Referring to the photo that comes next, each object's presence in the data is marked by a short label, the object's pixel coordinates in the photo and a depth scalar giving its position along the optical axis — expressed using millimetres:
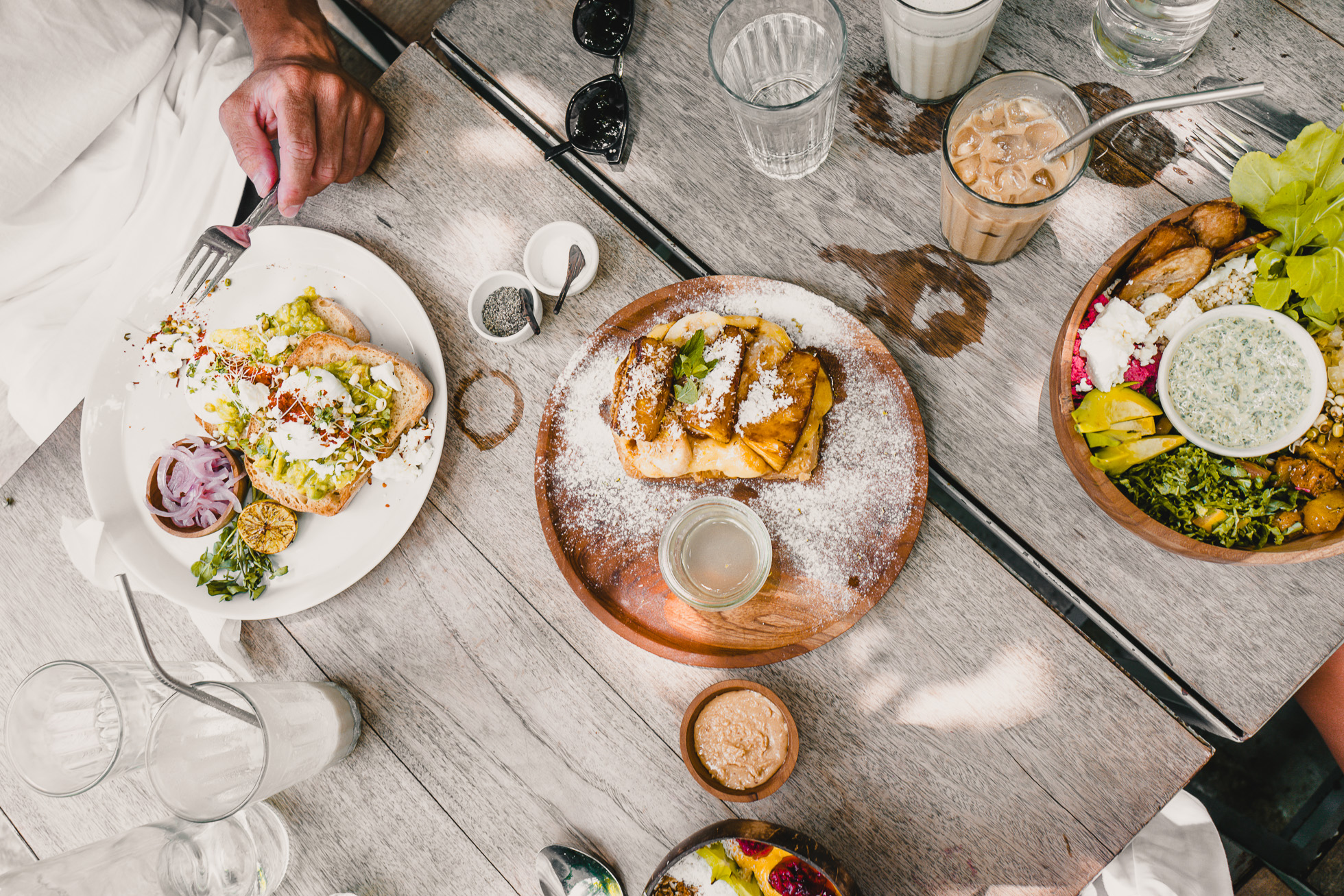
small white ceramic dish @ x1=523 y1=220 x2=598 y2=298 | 967
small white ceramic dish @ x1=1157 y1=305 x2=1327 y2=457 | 817
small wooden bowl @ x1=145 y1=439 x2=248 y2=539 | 962
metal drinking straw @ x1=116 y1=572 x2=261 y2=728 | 850
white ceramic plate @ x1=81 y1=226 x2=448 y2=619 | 963
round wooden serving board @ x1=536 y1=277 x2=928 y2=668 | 917
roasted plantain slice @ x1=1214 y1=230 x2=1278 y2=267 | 848
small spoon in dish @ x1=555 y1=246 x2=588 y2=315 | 968
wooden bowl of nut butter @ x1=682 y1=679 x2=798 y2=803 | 897
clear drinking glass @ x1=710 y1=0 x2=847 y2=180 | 899
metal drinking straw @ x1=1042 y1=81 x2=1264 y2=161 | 799
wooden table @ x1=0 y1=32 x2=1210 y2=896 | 896
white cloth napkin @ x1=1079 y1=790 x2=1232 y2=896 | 1008
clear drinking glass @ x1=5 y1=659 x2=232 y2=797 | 885
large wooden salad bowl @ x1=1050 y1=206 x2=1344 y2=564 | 834
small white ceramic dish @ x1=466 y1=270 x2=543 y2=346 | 968
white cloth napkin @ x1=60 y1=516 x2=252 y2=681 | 976
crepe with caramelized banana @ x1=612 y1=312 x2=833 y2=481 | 902
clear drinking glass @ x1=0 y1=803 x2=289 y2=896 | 881
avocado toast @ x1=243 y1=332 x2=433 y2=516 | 938
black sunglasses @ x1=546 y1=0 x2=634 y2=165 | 978
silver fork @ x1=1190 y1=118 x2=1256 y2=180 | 913
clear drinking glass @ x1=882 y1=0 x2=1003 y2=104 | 865
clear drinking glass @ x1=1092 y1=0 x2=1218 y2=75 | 893
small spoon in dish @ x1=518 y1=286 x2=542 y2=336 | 967
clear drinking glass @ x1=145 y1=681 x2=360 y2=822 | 867
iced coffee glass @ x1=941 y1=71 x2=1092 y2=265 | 856
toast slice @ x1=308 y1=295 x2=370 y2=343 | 985
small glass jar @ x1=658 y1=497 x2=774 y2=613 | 906
